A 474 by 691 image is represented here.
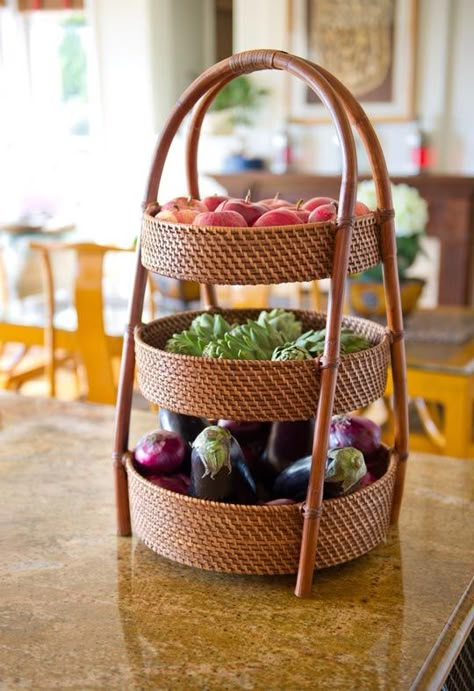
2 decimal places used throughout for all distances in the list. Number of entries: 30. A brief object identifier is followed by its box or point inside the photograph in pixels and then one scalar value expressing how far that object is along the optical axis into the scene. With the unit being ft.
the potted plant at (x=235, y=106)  16.01
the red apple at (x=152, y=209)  2.79
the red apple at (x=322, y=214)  2.57
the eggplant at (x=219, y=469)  2.64
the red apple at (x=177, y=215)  2.65
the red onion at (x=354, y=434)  2.93
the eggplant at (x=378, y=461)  3.03
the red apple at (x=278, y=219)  2.53
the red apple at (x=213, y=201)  2.89
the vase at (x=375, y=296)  8.11
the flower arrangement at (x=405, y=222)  8.04
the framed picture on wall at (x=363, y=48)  14.97
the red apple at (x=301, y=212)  2.60
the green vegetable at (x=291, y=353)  2.61
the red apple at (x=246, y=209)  2.66
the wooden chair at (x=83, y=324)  7.03
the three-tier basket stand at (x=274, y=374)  2.45
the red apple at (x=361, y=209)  2.66
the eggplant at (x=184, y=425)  3.03
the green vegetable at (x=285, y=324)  2.99
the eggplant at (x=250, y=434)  3.09
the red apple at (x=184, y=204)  2.74
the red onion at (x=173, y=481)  2.83
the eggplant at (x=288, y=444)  2.95
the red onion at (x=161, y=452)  2.88
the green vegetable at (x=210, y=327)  2.91
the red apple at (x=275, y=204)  2.77
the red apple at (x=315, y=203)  2.79
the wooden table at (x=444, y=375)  6.90
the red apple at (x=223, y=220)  2.53
